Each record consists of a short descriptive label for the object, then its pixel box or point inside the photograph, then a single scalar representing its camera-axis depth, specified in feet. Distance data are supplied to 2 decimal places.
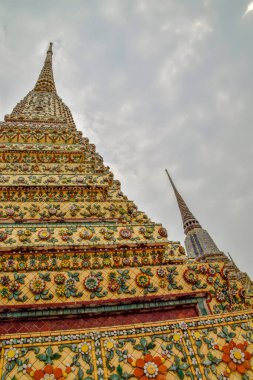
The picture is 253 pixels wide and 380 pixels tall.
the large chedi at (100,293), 9.58
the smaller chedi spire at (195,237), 116.09
